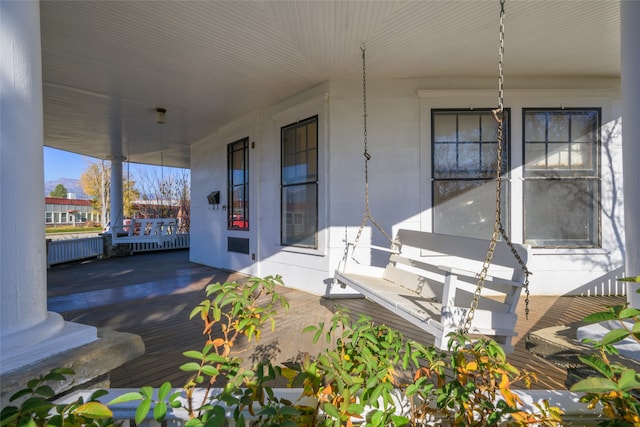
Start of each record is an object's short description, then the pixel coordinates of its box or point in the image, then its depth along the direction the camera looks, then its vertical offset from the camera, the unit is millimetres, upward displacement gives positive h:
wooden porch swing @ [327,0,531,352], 1789 -662
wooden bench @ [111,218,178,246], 7203 -563
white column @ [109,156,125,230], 8523 +534
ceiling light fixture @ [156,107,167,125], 5200 +1613
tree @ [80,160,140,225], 19219 +1648
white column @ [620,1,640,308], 1321 +328
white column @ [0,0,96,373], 1100 +40
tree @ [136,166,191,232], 15369 +811
